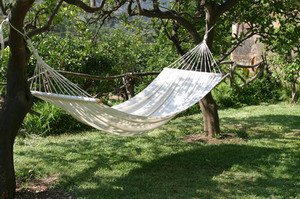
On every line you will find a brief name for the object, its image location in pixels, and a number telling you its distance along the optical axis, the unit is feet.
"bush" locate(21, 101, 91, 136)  19.43
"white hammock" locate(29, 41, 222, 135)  10.87
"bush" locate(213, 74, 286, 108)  26.94
